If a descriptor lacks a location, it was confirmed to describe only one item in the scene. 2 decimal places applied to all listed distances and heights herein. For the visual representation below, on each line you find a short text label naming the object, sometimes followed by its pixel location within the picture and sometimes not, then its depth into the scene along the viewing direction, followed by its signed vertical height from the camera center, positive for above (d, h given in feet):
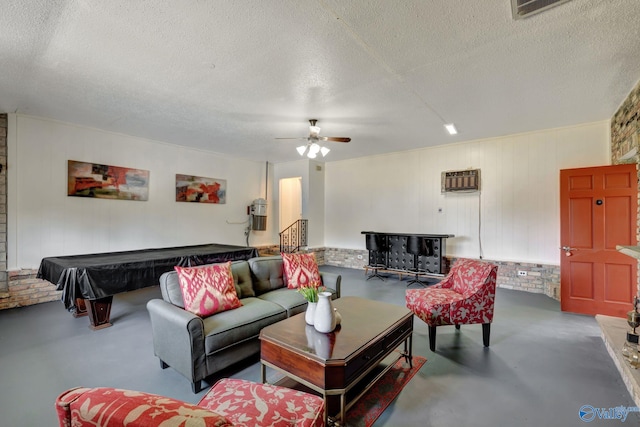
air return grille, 6.64 +5.07
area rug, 6.55 -4.50
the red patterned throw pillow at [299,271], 12.10 -2.25
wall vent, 18.92 +2.63
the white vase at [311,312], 7.75 -2.54
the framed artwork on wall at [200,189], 20.67 +2.14
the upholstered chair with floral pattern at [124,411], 2.52 -1.76
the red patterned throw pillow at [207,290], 8.68 -2.28
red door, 12.44 -0.78
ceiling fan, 14.68 +4.02
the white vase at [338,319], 7.83 -2.76
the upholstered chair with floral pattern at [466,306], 9.75 -2.96
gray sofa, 7.41 -3.14
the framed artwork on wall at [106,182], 16.02 +2.10
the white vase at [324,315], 7.33 -2.49
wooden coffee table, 6.06 -3.02
